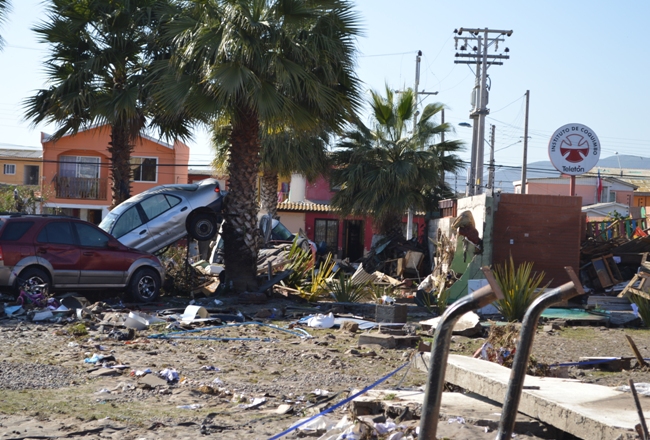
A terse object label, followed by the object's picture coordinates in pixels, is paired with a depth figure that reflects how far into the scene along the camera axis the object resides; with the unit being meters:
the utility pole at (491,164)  44.86
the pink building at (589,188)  60.50
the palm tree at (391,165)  27.84
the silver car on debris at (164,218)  19.05
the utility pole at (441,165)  29.47
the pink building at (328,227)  43.19
